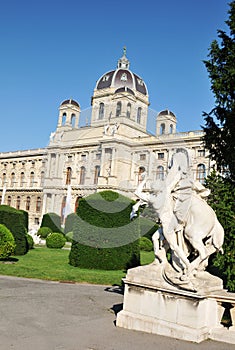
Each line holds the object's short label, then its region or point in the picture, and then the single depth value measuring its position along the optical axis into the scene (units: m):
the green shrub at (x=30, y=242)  19.73
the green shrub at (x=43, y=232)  27.70
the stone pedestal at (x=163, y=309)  5.01
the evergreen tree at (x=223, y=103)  8.10
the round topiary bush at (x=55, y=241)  21.64
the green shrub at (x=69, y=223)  27.64
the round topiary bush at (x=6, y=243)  13.41
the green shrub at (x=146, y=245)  21.75
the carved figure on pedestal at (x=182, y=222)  5.35
